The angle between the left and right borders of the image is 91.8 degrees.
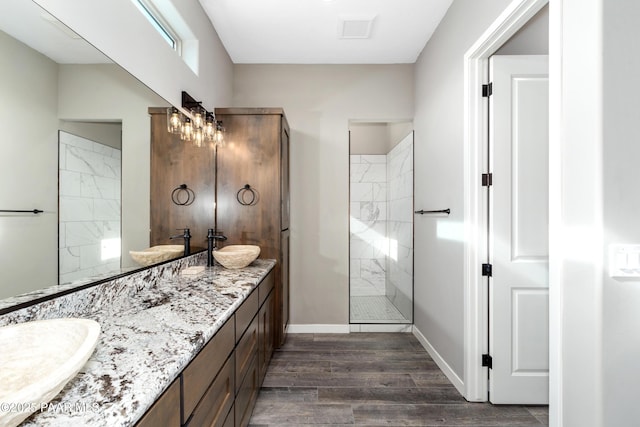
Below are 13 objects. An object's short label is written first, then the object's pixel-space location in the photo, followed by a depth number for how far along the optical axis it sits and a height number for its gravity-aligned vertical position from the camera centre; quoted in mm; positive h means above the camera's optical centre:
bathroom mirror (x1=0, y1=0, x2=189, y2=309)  966 +250
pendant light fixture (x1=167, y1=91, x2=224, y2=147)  2052 +652
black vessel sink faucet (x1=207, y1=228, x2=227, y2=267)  2500 -263
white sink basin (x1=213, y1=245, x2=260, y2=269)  2328 -349
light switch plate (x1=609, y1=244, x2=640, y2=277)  1101 -162
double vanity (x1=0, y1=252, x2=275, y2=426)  709 -431
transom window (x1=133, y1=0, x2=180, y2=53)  1895 +1272
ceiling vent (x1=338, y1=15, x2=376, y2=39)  2612 +1629
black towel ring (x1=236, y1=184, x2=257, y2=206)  2832 +136
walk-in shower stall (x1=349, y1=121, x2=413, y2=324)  4734 -3
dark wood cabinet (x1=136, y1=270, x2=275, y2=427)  893 -663
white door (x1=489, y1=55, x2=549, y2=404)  2084 -87
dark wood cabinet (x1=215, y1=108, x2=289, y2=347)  2820 +300
